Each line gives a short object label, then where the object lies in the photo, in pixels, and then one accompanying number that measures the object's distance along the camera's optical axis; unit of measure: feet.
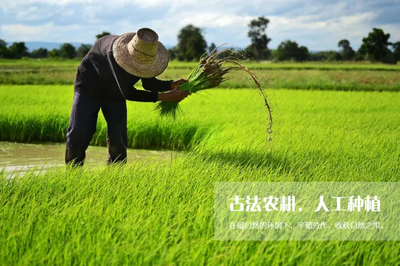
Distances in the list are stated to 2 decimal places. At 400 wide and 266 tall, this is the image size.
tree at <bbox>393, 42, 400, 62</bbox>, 226.79
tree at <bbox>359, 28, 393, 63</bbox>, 195.11
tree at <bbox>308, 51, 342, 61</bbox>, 253.85
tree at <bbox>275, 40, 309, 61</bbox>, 231.30
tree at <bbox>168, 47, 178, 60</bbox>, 210.79
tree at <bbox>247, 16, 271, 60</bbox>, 209.15
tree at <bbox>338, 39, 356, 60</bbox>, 260.83
